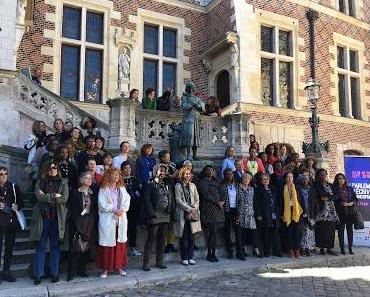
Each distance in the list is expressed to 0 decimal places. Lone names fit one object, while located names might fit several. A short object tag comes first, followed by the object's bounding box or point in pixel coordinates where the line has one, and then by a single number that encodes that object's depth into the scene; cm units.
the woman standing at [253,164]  815
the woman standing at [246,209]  717
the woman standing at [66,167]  598
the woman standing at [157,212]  612
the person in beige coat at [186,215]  654
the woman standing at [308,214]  768
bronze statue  823
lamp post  1064
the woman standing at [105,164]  648
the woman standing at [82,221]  550
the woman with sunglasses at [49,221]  533
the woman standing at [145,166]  663
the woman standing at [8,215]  526
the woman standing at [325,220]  793
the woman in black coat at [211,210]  686
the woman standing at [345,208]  818
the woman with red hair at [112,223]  568
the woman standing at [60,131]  715
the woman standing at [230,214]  714
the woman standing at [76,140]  674
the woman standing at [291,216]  750
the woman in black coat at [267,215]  730
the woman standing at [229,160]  805
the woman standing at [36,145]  700
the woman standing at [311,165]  834
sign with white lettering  908
